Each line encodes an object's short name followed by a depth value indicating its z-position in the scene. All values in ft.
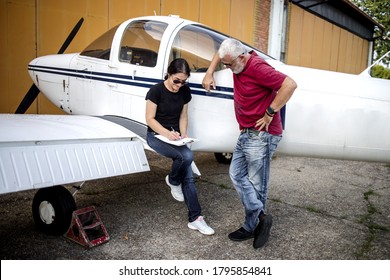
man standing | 9.61
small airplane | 9.93
